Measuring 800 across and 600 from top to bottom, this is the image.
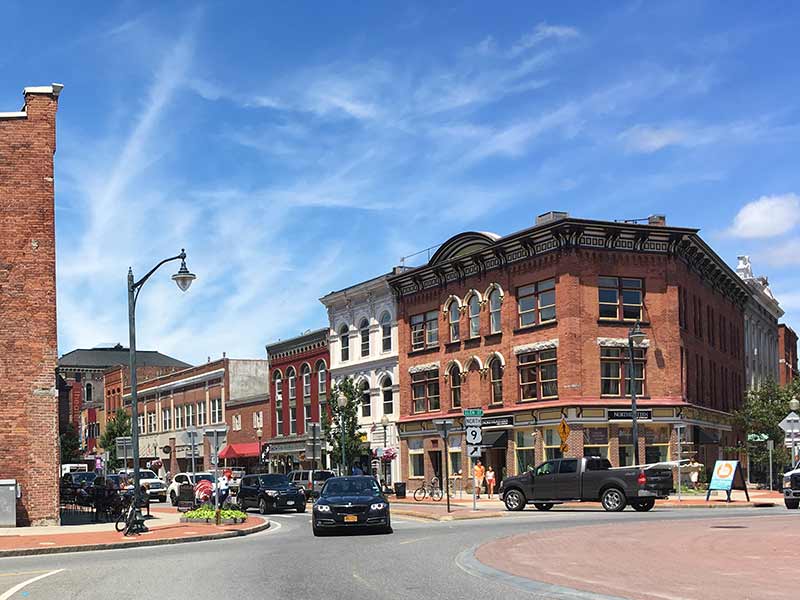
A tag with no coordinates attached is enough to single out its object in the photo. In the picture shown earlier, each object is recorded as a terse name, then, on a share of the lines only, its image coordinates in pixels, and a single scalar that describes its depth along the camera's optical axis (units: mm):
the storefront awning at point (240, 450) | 78438
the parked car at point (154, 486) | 56738
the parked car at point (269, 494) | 38812
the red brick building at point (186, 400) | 83500
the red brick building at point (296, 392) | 70000
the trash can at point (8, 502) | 28344
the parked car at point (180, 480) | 49791
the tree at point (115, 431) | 91738
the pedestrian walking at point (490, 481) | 49406
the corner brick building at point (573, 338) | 49594
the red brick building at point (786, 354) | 85425
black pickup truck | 33531
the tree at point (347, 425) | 61062
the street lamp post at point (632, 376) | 42503
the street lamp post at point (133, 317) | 27266
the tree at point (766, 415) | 58844
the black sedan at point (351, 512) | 24453
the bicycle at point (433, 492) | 49531
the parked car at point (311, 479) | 47500
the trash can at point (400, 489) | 51094
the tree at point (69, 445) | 88812
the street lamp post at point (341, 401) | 56156
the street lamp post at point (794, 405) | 44250
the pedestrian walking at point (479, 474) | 50678
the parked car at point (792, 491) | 33875
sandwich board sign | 38906
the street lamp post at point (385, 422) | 60562
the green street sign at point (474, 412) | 35325
